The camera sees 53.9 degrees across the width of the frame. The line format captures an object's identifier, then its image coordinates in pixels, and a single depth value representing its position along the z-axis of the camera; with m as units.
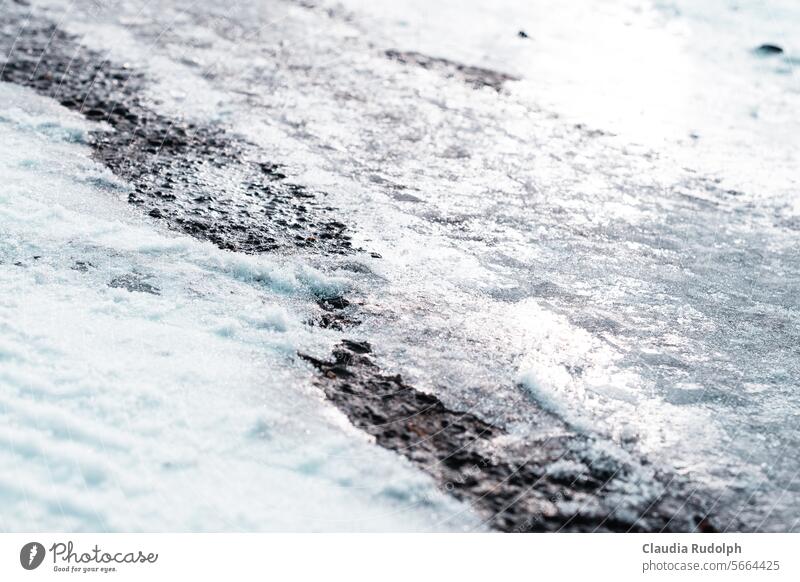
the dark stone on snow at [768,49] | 6.53
